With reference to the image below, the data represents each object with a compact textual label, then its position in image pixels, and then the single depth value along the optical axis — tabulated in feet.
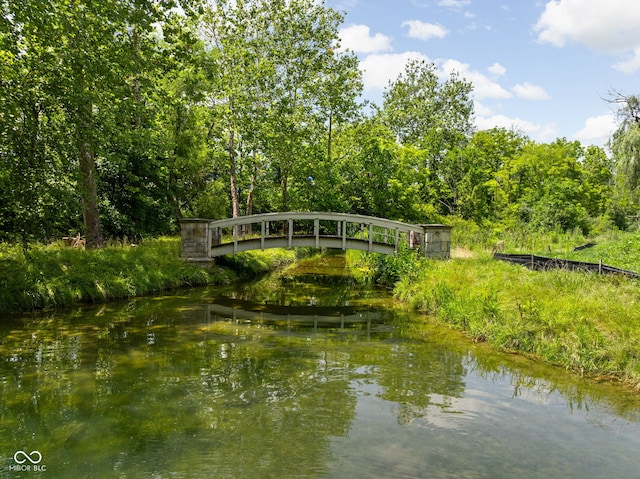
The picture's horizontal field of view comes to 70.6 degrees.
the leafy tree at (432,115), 102.01
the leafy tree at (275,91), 67.62
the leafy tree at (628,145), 69.56
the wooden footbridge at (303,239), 47.85
